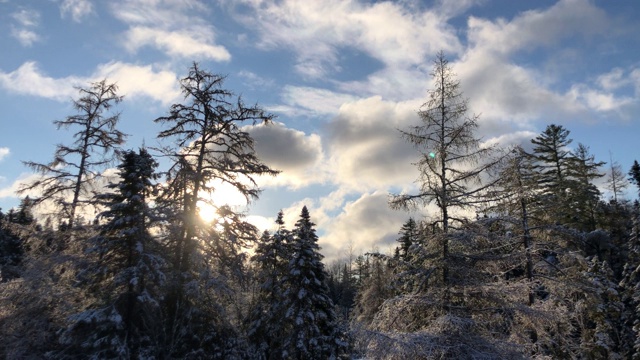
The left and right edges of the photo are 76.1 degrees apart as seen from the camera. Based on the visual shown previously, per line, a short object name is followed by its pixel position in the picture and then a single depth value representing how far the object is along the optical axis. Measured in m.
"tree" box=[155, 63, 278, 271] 18.14
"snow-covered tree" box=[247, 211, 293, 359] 26.88
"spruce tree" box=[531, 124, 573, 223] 40.53
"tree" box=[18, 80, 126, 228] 19.58
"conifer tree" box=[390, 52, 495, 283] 12.38
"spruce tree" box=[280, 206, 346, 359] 25.44
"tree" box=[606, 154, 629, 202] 52.44
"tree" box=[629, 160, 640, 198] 57.01
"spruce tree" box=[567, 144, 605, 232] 39.81
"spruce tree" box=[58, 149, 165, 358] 14.50
